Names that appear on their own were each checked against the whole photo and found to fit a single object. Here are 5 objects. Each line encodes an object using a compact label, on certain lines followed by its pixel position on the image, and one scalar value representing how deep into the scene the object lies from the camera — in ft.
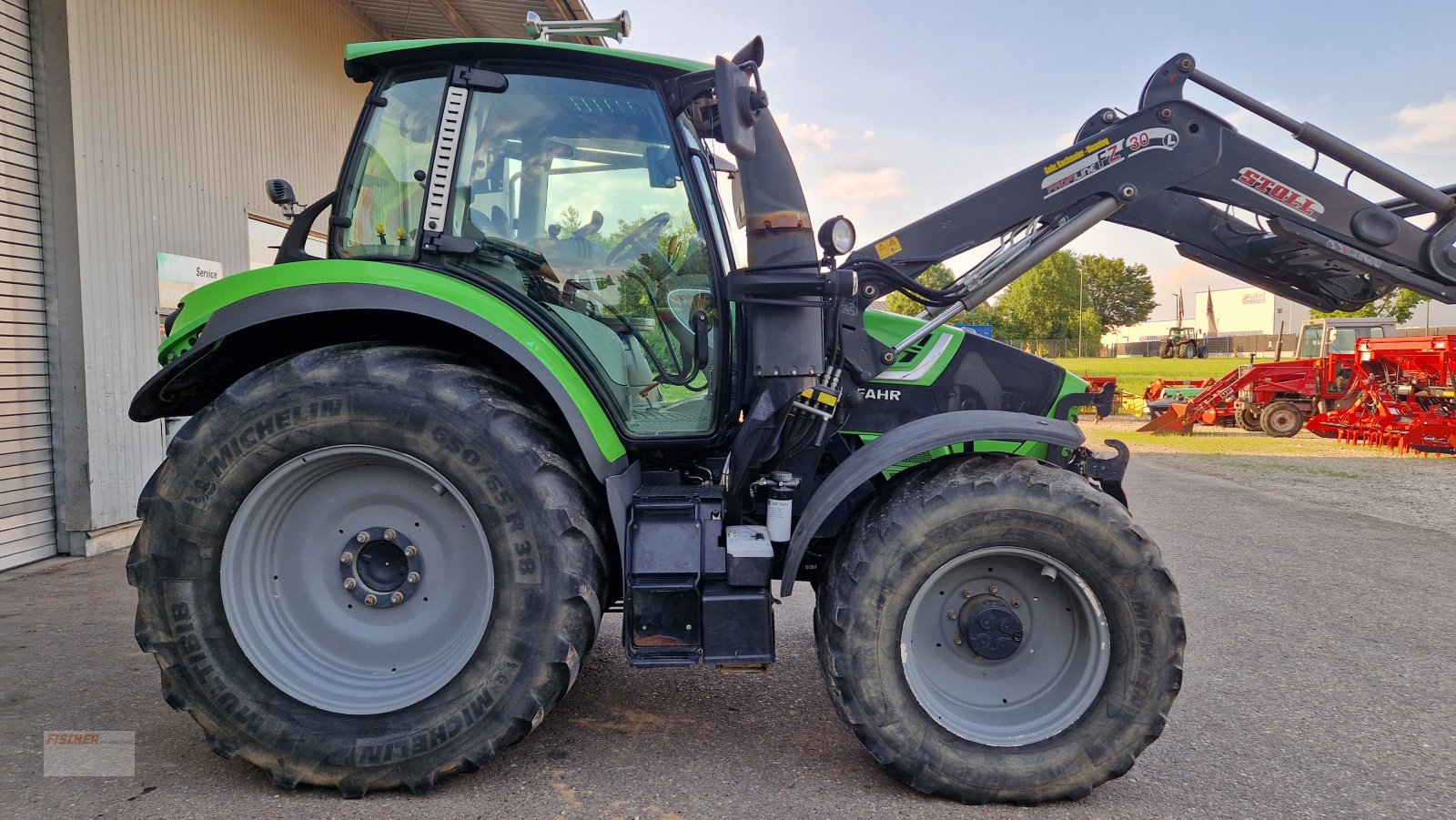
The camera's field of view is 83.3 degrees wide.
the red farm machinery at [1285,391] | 50.42
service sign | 20.36
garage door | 16.90
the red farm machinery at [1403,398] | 40.73
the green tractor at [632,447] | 8.66
